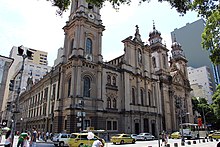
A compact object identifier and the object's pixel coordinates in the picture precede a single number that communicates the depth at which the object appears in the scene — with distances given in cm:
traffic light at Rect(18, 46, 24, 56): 1419
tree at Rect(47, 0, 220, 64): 1014
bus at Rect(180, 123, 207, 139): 3578
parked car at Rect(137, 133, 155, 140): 3472
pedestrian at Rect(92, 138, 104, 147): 822
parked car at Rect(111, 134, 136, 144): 2734
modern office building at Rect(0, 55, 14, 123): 2215
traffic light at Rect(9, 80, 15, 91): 1446
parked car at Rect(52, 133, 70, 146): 2323
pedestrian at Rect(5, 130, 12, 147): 1111
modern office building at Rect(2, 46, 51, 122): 8456
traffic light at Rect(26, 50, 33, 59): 1470
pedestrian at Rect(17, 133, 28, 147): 1310
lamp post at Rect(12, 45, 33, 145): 1313
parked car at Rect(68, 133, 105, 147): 1861
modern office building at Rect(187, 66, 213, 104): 8906
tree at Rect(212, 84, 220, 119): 3747
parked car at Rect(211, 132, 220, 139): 3503
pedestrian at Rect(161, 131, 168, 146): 2234
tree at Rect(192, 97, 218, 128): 6231
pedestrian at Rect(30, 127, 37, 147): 2032
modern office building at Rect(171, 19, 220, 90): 9529
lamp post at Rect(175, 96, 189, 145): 5531
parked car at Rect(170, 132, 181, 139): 4066
